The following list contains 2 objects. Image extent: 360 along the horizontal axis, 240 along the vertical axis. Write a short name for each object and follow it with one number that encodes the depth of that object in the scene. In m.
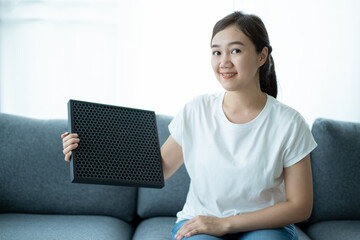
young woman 1.36
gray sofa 1.81
